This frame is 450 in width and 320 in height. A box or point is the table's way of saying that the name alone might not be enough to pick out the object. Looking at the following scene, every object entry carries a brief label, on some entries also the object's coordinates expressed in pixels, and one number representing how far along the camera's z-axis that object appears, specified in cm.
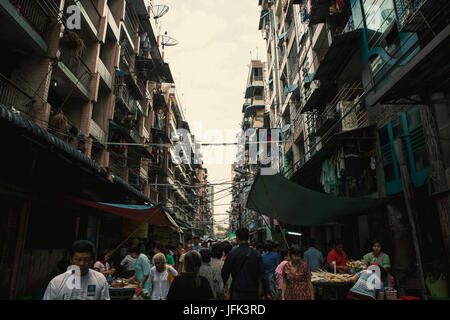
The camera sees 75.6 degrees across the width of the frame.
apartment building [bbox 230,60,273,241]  3984
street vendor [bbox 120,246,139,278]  841
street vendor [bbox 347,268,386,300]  419
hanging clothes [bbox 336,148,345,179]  1031
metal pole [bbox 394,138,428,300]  644
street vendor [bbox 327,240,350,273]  779
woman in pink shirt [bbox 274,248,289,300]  649
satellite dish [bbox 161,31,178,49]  2369
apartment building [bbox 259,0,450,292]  663
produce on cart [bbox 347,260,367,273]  672
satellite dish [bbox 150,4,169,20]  2248
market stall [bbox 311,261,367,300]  621
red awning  885
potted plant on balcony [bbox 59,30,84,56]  1116
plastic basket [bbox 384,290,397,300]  459
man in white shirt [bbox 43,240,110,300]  284
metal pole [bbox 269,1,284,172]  2730
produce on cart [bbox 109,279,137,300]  668
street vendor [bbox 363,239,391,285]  638
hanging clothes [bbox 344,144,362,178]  1007
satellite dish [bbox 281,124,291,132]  2133
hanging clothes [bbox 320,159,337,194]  1140
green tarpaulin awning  748
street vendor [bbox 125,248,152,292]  715
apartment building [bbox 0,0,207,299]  749
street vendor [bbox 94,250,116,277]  772
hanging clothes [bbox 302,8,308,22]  1608
